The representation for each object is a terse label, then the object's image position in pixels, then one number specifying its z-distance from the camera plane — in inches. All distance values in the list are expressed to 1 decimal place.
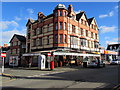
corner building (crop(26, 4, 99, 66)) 1050.3
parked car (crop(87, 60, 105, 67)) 856.4
